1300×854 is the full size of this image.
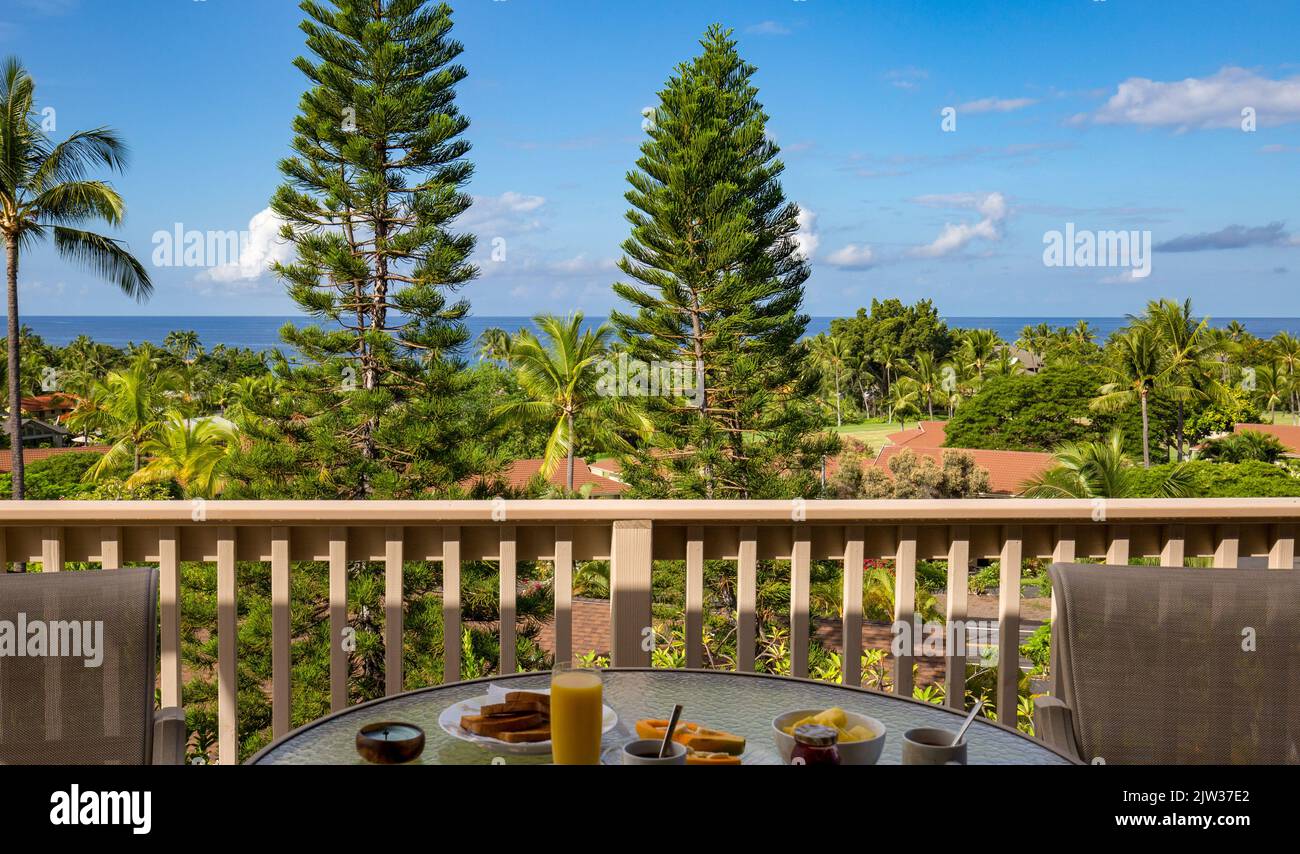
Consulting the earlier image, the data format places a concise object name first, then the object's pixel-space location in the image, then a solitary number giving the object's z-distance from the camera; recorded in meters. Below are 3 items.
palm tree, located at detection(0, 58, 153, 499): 23.17
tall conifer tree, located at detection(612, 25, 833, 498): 21.69
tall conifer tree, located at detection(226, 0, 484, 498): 18.81
